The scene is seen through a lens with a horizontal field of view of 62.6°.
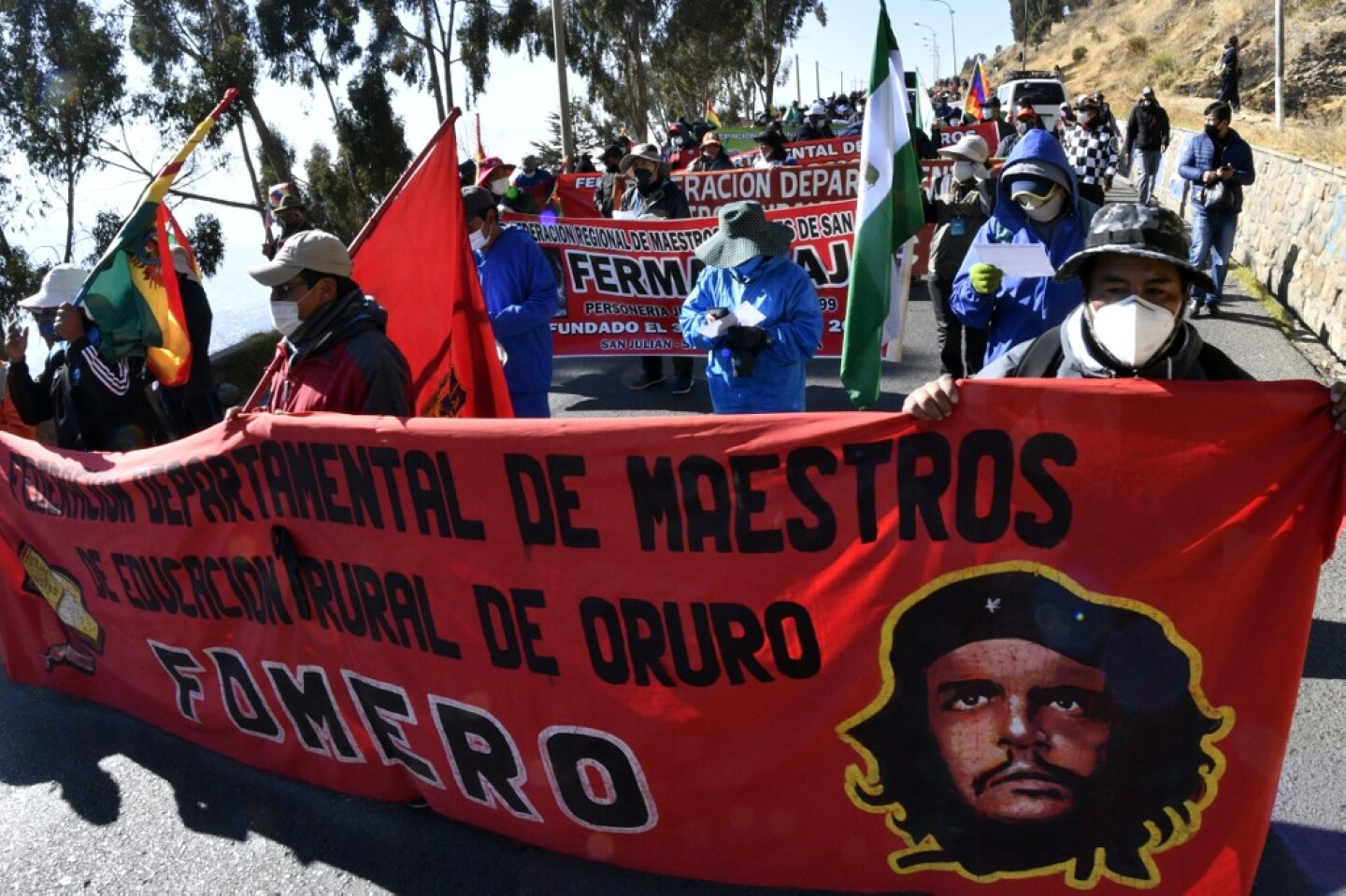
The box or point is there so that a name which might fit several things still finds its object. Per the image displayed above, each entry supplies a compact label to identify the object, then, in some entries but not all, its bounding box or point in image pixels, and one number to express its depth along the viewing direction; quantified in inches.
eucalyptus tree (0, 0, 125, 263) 919.7
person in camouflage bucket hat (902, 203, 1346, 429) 104.4
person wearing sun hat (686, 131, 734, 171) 559.1
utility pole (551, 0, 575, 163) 866.8
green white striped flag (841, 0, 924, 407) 157.9
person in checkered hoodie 461.1
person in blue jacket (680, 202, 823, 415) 179.3
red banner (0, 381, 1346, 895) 99.4
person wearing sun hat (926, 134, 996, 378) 273.0
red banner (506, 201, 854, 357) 346.0
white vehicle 1007.6
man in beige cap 143.6
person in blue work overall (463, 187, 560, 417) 216.4
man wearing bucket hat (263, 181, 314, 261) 309.4
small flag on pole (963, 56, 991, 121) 936.3
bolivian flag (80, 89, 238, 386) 174.1
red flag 170.9
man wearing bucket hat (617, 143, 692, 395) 349.1
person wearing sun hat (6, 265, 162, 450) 199.8
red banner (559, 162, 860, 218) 507.8
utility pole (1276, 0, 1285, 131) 857.5
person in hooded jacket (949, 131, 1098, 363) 167.8
